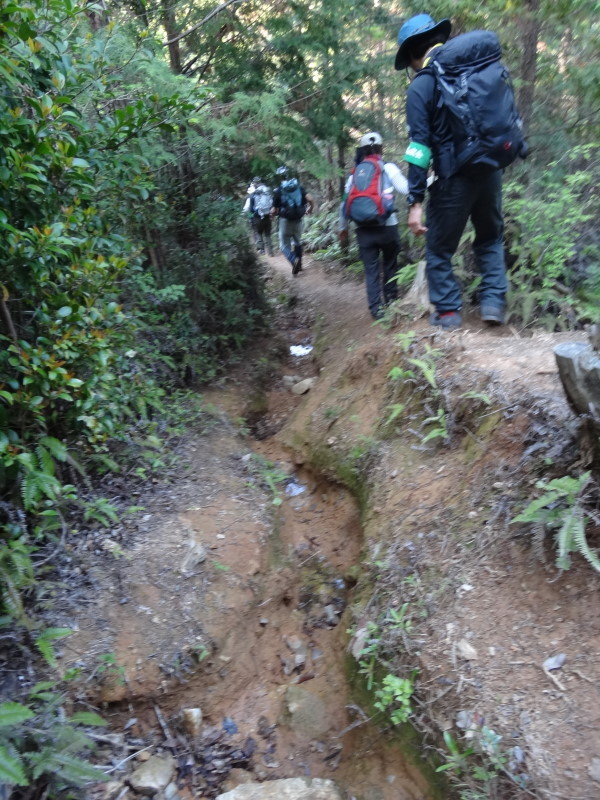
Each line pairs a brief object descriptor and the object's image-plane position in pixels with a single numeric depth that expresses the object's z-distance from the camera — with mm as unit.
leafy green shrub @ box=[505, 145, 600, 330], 5508
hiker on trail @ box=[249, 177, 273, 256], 11562
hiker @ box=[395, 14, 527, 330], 4539
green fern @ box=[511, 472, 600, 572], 2975
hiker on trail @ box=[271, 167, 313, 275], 10672
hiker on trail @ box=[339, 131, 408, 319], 6566
